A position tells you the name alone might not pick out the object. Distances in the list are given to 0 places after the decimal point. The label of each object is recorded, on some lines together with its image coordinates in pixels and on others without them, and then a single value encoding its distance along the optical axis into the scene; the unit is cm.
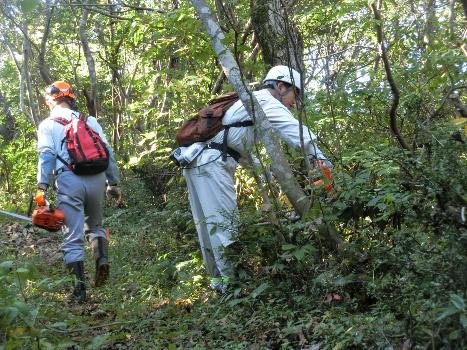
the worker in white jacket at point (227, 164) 451
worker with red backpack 532
